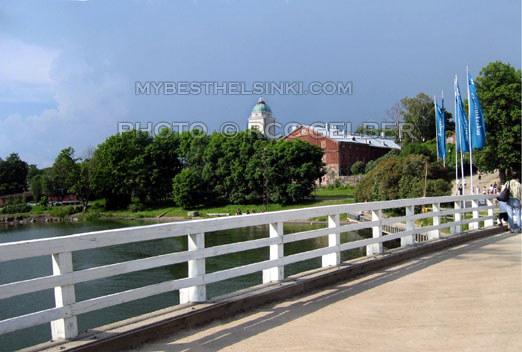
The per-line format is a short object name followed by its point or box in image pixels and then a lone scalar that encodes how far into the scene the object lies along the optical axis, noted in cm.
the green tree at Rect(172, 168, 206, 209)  6538
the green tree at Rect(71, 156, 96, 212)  7762
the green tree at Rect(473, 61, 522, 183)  4947
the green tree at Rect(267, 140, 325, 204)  6072
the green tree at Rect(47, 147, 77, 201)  7962
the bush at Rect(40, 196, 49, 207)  8031
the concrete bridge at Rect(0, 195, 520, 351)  418
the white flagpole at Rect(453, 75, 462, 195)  3081
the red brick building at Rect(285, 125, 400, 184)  8325
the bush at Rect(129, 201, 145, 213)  7031
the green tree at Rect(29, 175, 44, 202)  8625
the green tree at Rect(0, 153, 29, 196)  10450
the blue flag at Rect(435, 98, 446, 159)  3441
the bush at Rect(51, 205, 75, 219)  7312
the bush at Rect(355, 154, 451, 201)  3588
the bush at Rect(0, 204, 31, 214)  7769
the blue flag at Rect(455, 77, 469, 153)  3038
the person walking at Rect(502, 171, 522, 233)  1399
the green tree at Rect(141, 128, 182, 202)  7194
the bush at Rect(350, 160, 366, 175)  8238
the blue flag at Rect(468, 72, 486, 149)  2500
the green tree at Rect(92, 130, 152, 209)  7275
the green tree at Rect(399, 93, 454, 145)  8656
